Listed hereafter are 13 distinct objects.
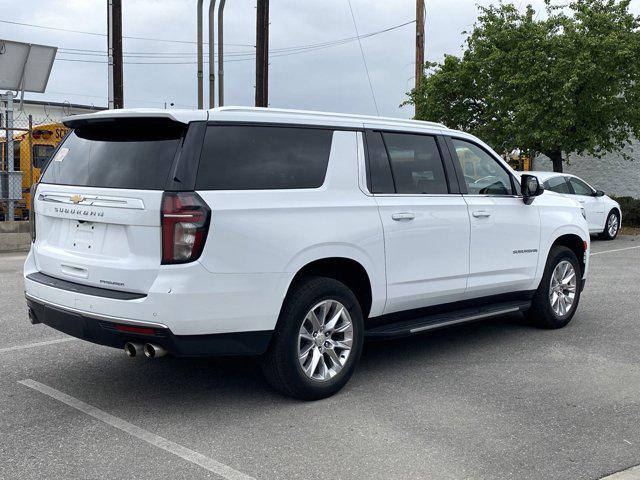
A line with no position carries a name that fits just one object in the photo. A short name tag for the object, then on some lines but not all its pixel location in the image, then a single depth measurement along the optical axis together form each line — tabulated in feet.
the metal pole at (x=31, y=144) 50.60
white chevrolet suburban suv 14.35
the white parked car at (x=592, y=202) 53.11
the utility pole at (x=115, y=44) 61.62
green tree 67.62
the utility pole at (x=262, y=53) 64.64
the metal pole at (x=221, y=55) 81.94
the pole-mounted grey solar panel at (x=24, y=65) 55.28
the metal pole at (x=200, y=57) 79.46
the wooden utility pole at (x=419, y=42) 81.51
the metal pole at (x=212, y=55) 78.79
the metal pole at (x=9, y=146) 50.31
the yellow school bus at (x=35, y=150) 60.90
